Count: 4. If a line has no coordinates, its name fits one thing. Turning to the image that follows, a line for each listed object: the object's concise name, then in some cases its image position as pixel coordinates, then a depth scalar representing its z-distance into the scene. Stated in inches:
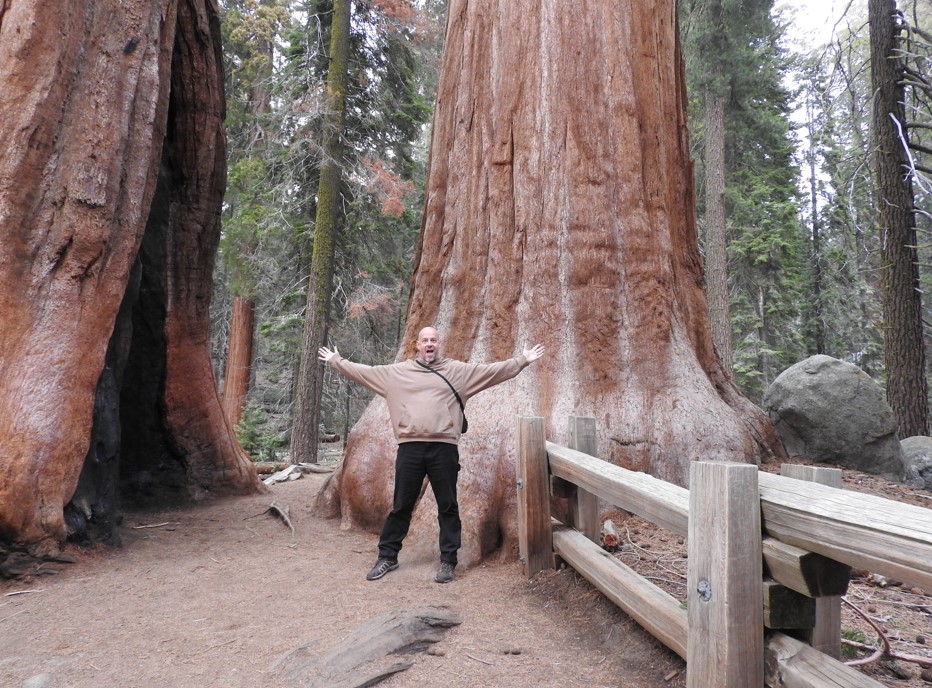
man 185.8
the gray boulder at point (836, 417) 296.4
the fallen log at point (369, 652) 119.8
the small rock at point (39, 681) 120.9
